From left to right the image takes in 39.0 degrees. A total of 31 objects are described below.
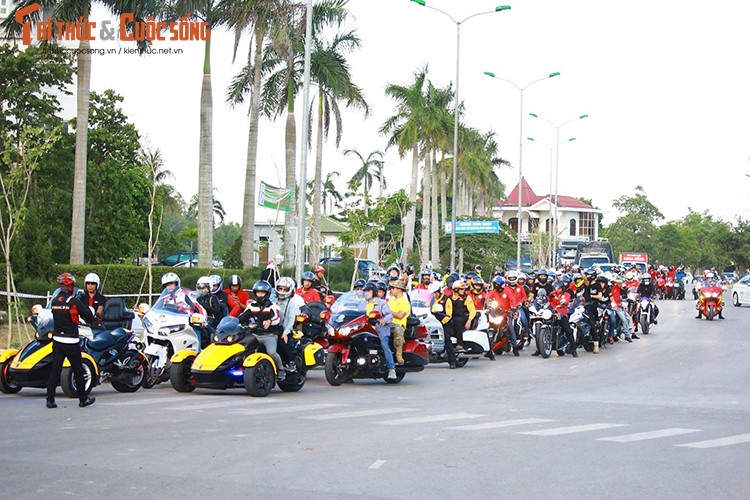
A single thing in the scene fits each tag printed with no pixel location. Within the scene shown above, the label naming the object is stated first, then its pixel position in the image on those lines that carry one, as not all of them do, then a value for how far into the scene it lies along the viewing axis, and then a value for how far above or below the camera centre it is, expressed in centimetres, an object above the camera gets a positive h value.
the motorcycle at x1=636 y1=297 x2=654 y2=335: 3212 -57
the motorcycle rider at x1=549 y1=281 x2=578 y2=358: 2398 -26
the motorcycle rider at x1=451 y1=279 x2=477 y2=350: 2109 -37
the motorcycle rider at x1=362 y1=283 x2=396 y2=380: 1733 -42
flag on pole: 3800 +341
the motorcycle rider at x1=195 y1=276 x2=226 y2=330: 1805 -23
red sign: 8486 +293
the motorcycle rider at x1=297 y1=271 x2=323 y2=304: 2075 -1
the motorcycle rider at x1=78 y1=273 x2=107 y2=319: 1558 -12
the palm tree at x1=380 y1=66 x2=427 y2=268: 6022 +969
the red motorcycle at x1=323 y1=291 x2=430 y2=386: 1719 -91
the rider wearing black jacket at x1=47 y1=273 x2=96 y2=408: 1355 -59
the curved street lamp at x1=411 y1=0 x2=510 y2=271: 4316 +989
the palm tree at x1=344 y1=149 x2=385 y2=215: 9512 +1126
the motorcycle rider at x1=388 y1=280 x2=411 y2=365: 1791 -35
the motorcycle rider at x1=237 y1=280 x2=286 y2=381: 1556 -38
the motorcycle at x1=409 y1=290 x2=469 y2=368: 2128 -72
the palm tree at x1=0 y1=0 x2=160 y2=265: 3459 +753
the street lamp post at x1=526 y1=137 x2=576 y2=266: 8138 +362
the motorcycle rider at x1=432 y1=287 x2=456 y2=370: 2097 -53
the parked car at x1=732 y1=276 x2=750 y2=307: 4984 +17
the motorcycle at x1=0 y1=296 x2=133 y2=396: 1452 -101
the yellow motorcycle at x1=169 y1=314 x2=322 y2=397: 1514 -108
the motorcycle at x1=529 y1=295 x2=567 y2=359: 2395 -84
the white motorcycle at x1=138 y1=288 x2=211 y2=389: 1648 -64
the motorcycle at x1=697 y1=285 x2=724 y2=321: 3822 -18
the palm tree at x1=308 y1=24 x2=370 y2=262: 4494 +870
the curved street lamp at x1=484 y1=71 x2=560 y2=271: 5471 +825
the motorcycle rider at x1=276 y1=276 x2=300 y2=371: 1609 -41
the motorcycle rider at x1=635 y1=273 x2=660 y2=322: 3200 +23
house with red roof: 12862 +1009
